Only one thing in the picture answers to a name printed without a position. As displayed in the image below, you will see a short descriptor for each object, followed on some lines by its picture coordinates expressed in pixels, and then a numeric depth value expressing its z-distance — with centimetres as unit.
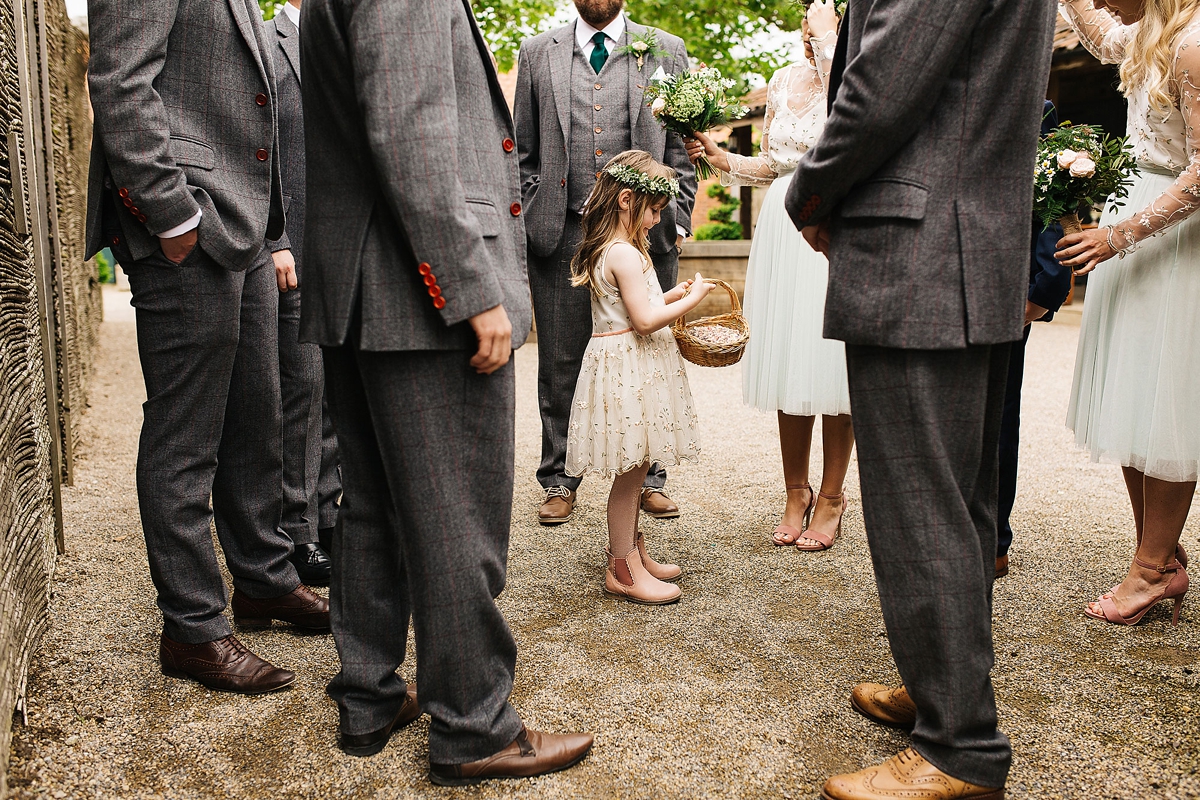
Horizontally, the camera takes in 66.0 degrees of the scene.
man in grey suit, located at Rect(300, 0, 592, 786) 188
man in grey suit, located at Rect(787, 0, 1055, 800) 190
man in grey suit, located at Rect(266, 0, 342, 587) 339
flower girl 325
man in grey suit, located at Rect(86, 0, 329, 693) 236
